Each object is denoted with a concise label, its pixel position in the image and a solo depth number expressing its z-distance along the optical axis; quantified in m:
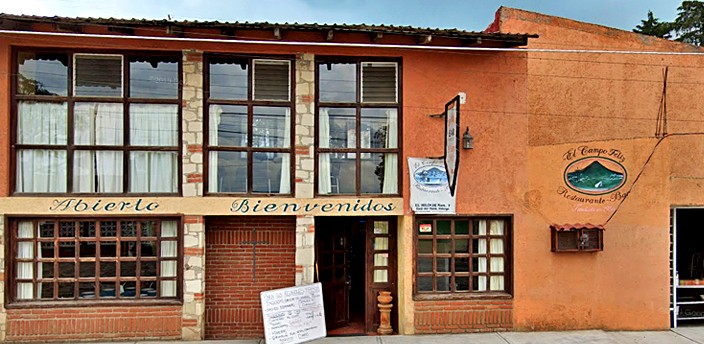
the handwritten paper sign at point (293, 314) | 6.97
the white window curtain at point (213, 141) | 7.45
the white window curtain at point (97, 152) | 7.25
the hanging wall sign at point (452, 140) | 6.62
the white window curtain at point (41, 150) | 7.16
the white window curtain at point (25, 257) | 7.19
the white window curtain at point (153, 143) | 7.36
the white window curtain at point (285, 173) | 7.56
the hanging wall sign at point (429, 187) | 7.57
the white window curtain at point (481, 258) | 7.86
